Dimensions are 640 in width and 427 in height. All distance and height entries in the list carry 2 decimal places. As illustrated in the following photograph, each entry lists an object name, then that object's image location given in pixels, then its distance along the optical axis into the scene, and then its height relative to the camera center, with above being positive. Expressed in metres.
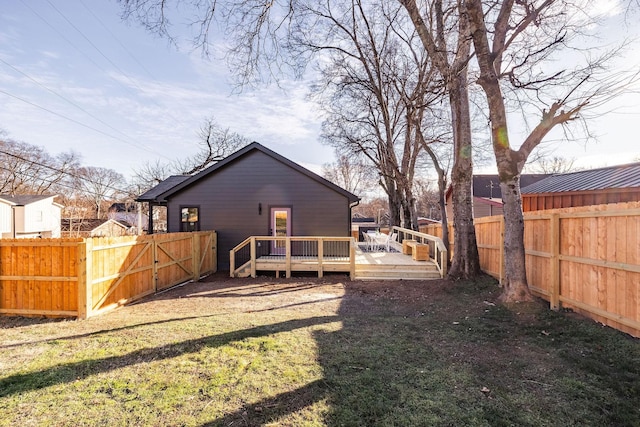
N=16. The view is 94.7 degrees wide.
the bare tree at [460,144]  7.53 +1.99
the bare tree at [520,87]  5.28 +2.42
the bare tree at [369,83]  10.32 +6.39
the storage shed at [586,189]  9.19 +0.99
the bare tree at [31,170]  28.14 +5.04
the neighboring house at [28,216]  22.55 +0.33
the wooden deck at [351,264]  8.80 -1.45
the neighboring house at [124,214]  42.84 +0.82
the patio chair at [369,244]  13.46 -1.23
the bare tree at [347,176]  35.54 +5.59
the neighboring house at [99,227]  31.98 -0.84
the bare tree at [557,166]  34.34 +6.03
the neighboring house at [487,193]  20.89 +2.07
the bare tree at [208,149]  29.44 +7.08
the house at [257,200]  11.37 +0.72
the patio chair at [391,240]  12.38 -1.02
